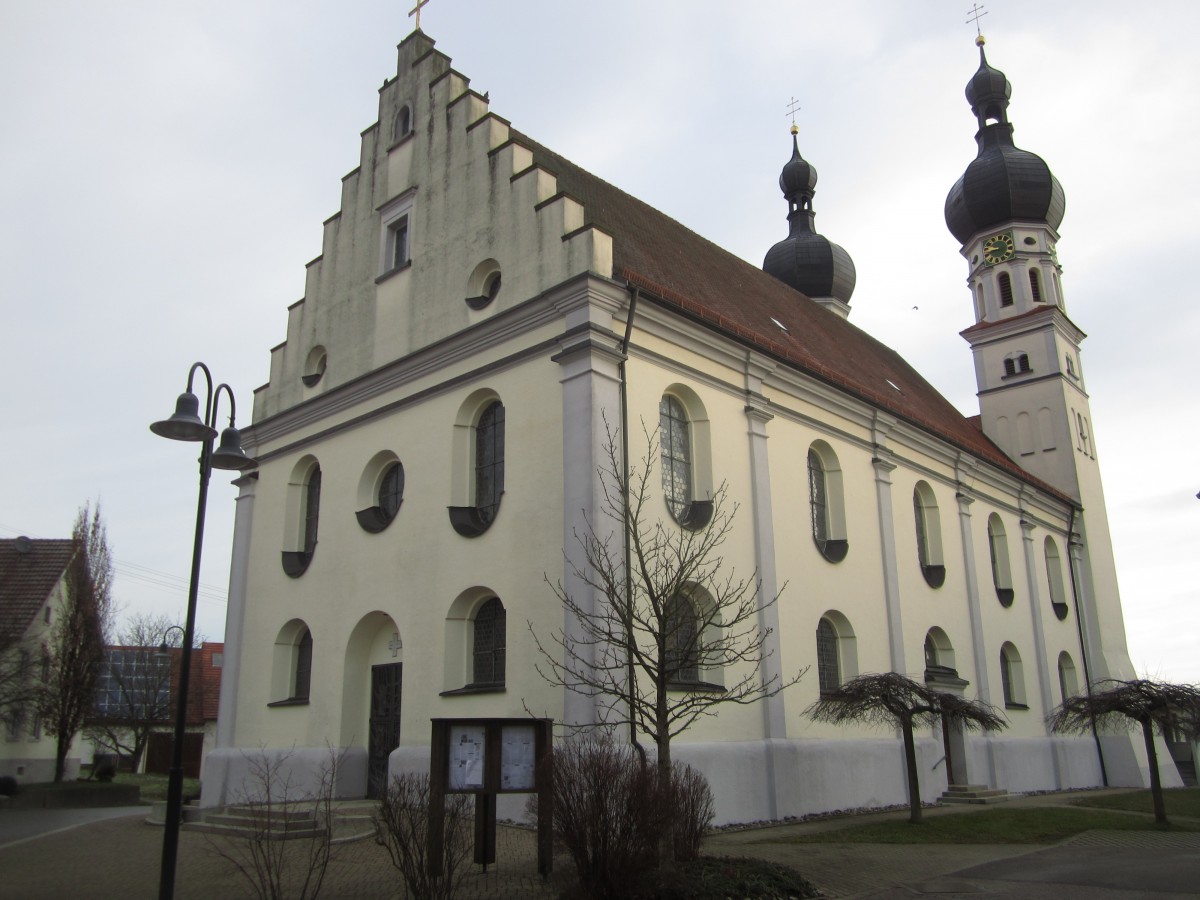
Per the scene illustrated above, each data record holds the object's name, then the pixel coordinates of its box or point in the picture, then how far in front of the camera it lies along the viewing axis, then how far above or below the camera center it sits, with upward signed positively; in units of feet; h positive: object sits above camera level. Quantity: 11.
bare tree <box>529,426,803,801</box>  39.75 +6.41
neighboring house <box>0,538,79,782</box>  89.76 +12.30
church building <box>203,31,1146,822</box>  54.75 +16.49
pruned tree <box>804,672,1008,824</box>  57.57 +2.64
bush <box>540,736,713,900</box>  29.86 -1.75
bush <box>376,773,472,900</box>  27.53 -2.09
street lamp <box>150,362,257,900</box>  30.32 +9.68
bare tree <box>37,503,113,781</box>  93.04 +9.05
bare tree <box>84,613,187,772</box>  120.67 +8.44
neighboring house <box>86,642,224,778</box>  123.03 +6.27
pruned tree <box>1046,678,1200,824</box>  59.88 +2.53
